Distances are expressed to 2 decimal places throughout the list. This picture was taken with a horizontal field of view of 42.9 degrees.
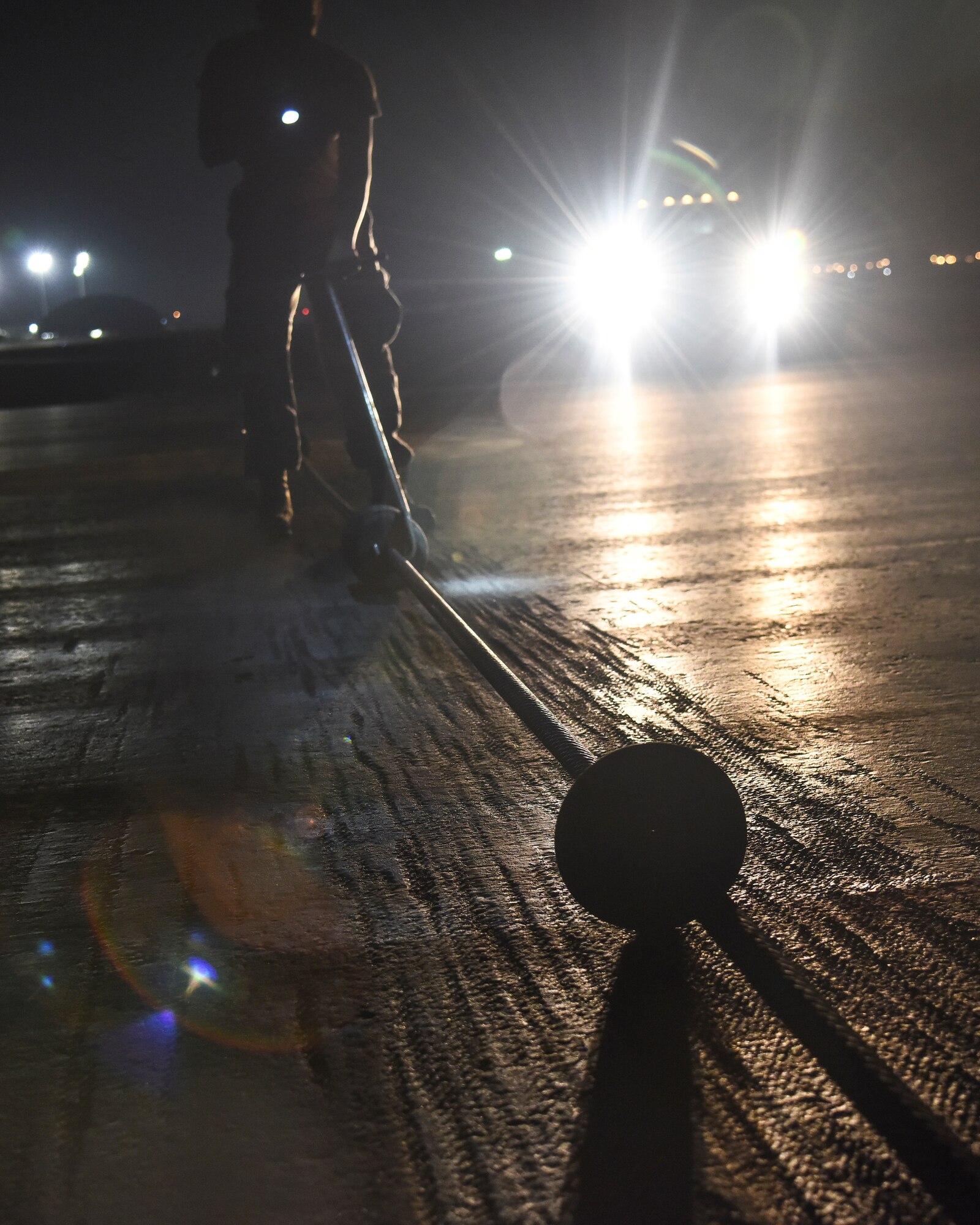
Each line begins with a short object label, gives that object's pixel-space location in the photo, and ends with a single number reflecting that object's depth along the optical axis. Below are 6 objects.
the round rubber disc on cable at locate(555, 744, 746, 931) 1.93
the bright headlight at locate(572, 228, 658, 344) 23.19
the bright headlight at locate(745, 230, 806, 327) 23.98
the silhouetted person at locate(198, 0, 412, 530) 5.66
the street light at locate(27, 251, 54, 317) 105.31
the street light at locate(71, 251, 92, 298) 113.62
